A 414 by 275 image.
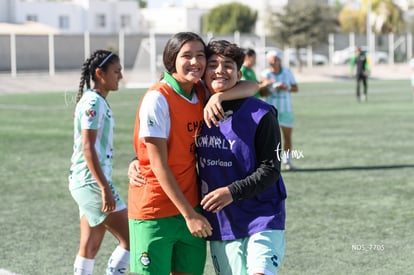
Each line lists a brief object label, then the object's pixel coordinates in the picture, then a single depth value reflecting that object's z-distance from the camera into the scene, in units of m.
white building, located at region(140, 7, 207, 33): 98.56
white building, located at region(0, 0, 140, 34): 91.69
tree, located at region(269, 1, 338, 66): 60.84
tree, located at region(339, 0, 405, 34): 82.44
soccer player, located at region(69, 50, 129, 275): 6.09
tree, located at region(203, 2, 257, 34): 84.62
